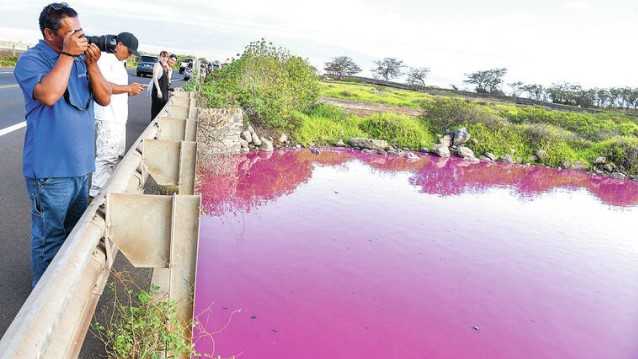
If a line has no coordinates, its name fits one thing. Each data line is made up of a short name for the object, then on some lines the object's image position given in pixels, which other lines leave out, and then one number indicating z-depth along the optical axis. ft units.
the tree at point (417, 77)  285.43
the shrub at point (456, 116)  93.81
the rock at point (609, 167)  84.74
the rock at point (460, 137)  86.84
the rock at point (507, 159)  83.20
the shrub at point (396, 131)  83.87
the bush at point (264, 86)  59.57
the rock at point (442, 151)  80.94
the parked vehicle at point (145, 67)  100.68
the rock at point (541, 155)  85.97
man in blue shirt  8.34
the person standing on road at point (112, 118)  15.83
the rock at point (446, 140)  85.86
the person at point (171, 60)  29.99
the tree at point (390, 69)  300.20
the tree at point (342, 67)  267.80
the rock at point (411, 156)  74.23
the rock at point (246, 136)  56.39
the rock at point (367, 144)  75.15
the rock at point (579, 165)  85.46
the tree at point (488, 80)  255.70
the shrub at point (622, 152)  85.81
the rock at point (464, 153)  81.61
